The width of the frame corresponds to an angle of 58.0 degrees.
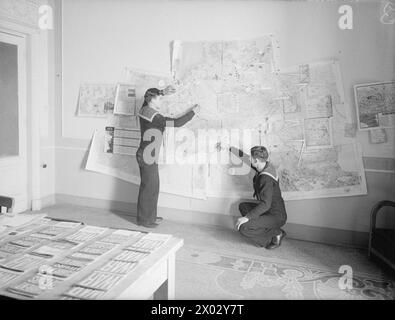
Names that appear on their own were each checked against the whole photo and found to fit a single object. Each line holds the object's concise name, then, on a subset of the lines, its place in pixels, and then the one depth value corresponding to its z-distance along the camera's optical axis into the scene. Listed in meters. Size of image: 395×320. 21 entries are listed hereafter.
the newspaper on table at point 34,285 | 1.24
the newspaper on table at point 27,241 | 1.60
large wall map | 3.36
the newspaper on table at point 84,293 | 1.23
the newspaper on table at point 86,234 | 1.70
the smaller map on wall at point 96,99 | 4.19
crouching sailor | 3.21
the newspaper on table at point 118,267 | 1.41
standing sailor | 3.66
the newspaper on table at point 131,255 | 1.51
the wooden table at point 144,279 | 1.26
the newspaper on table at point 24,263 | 1.40
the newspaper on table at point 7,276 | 1.31
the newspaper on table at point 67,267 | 1.37
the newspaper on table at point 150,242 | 1.63
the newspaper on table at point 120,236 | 1.69
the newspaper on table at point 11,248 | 1.53
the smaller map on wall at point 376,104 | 3.18
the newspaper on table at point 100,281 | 1.29
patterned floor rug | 2.47
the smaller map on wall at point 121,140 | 4.11
